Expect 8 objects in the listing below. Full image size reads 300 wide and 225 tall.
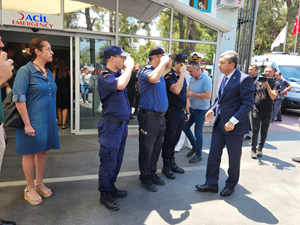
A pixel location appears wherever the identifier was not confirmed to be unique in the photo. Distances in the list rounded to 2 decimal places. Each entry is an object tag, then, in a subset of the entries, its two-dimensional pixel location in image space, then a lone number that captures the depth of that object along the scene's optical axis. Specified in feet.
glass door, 20.47
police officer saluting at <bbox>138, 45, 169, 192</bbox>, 11.08
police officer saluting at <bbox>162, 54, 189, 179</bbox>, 12.64
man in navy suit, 10.60
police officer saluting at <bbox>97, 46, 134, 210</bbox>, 9.58
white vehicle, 35.53
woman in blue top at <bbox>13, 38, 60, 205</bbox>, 9.34
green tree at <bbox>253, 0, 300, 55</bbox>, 75.87
